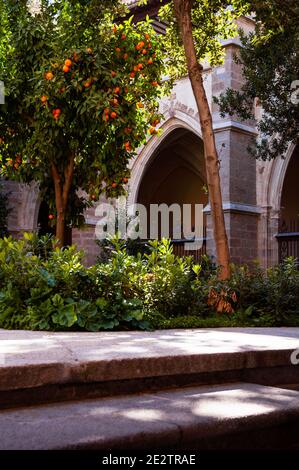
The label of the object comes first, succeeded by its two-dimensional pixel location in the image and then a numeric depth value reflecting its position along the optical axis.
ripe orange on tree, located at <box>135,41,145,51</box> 7.00
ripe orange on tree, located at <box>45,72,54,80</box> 6.41
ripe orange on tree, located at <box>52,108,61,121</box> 6.39
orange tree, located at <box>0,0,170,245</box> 6.48
